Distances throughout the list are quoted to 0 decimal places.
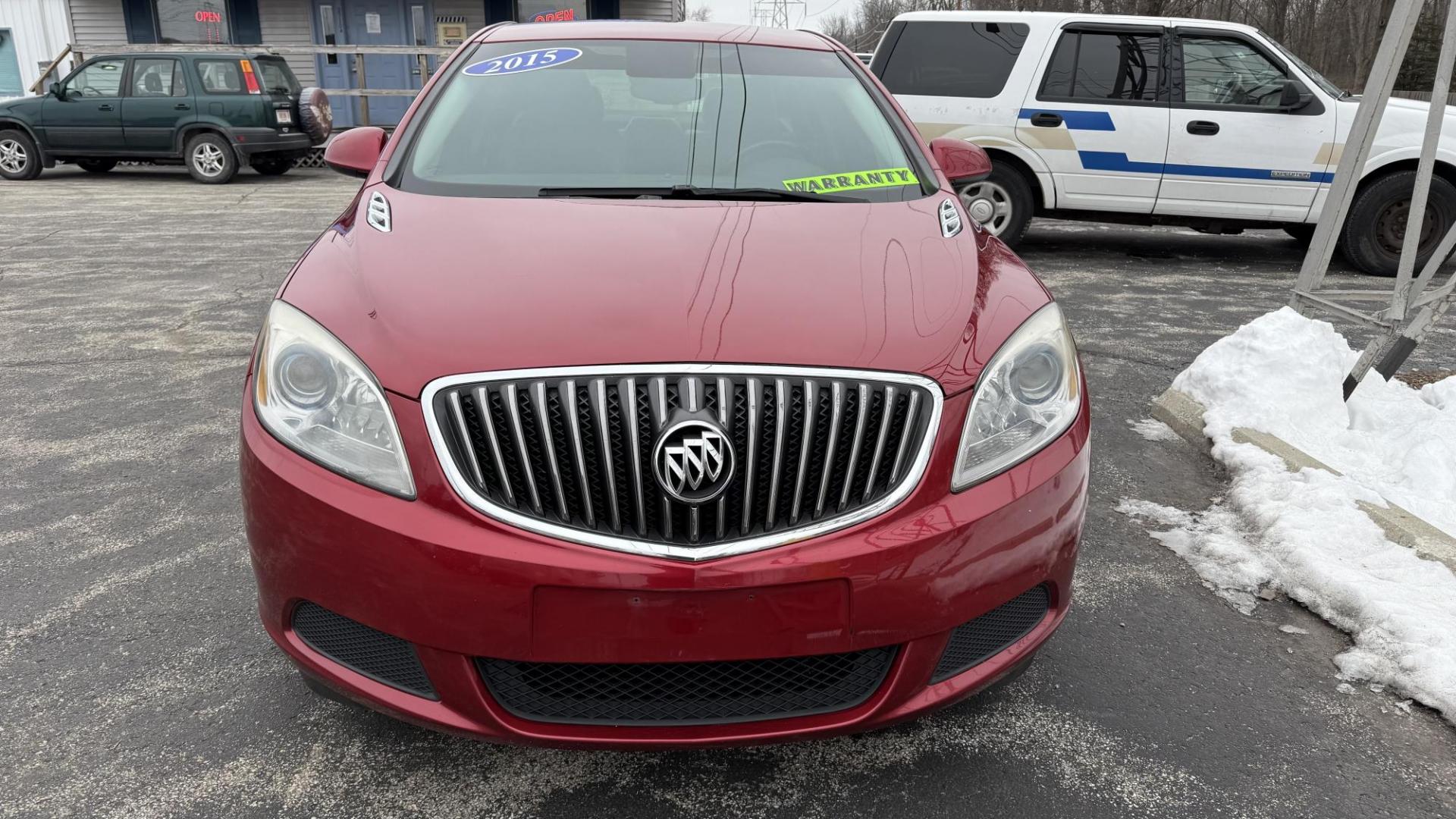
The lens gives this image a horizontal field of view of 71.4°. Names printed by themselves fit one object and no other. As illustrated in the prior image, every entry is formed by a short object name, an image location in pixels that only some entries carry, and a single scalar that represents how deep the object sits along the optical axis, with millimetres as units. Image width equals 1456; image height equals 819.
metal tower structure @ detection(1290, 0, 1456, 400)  3930
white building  21547
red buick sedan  1712
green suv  13031
